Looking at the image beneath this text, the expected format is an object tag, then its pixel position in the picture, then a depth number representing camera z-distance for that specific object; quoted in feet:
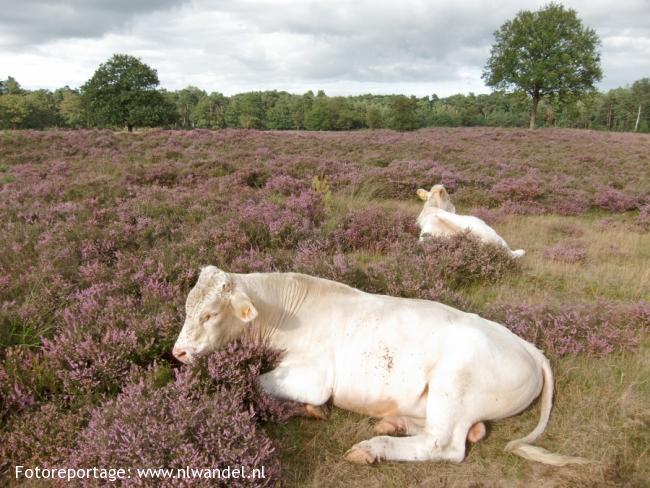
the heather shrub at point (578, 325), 14.94
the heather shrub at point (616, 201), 42.24
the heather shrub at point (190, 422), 9.20
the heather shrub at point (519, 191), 42.73
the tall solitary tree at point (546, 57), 141.79
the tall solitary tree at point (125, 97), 156.87
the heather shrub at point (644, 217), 36.35
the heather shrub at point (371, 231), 25.23
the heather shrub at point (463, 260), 20.49
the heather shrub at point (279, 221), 23.95
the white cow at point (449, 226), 24.39
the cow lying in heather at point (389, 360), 10.64
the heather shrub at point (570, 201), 40.96
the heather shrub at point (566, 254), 25.90
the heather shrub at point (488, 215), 35.43
